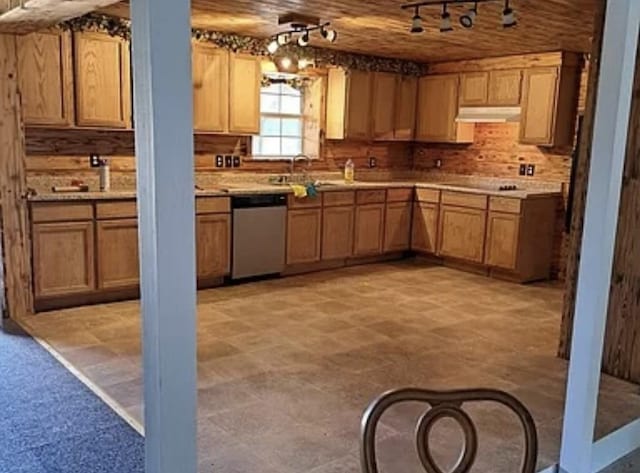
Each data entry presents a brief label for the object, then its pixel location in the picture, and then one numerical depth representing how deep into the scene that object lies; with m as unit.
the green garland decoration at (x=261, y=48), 4.79
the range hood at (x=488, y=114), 6.18
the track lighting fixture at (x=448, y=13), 3.86
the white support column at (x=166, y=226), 1.36
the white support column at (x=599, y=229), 2.31
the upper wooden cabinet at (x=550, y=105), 5.88
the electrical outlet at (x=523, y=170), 6.50
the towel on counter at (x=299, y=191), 5.91
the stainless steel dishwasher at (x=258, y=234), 5.57
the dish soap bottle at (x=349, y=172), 6.86
